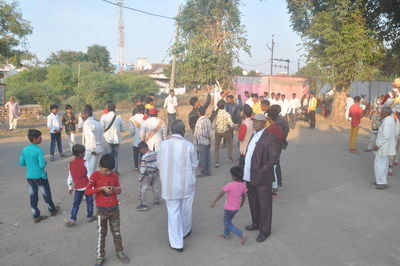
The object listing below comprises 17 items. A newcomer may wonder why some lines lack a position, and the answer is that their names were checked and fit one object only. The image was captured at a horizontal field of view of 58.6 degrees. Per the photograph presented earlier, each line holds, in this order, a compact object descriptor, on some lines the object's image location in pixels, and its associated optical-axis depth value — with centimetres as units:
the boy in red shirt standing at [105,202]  420
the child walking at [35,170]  538
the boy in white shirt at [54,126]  1003
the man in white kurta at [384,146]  719
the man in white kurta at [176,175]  447
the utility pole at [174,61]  2122
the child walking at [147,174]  595
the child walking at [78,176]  527
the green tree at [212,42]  1936
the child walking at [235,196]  475
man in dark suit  471
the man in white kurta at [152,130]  716
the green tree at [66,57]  5834
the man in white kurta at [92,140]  689
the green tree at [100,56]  5953
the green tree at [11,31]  1591
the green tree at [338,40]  1647
